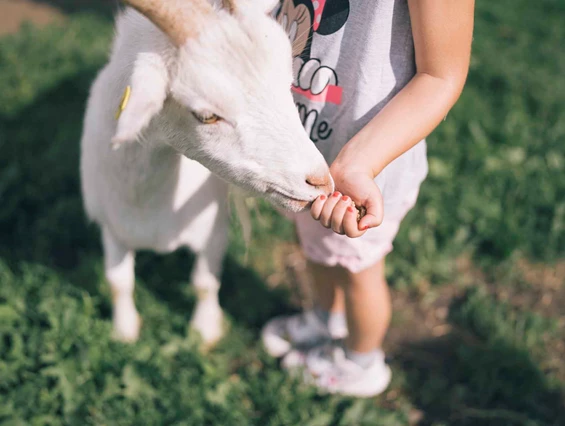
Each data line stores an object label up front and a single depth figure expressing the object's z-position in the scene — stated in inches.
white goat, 28.3
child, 30.2
